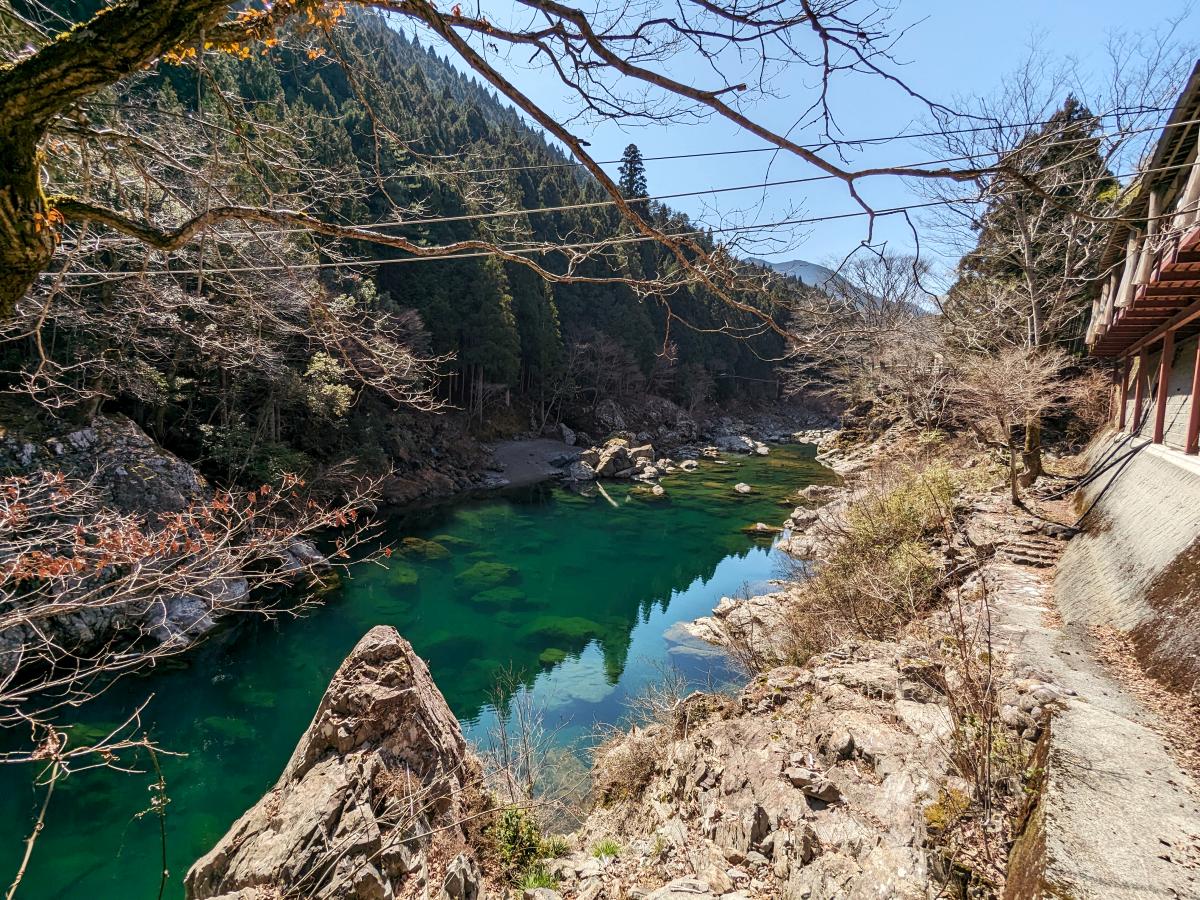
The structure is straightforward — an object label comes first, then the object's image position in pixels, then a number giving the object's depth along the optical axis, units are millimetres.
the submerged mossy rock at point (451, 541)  15219
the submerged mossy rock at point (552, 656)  9945
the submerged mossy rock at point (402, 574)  12602
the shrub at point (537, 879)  3942
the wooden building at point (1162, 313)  5535
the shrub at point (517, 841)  4320
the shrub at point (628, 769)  5555
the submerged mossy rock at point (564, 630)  10734
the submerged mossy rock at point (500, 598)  12016
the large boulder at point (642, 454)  25609
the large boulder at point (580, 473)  24016
